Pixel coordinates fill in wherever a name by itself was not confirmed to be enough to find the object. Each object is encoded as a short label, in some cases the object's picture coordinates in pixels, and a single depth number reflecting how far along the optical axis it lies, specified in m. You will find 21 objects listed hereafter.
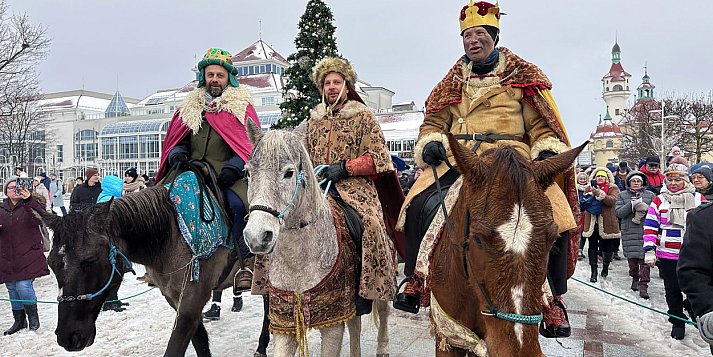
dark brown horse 3.88
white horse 2.97
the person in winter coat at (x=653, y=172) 10.33
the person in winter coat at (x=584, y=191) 10.55
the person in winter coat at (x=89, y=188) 9.48
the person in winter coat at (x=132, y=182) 10.47
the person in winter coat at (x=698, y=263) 2.82
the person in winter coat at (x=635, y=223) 8.79
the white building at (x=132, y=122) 66.69
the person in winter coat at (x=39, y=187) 13.18
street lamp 35.84
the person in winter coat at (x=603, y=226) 10.15
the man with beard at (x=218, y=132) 4.83
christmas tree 20.61
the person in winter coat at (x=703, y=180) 6.21
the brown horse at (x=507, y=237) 2.07
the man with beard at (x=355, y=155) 4.01
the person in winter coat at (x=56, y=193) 17.16
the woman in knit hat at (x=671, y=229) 6.41
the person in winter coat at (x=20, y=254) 6.98
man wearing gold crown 3.49
